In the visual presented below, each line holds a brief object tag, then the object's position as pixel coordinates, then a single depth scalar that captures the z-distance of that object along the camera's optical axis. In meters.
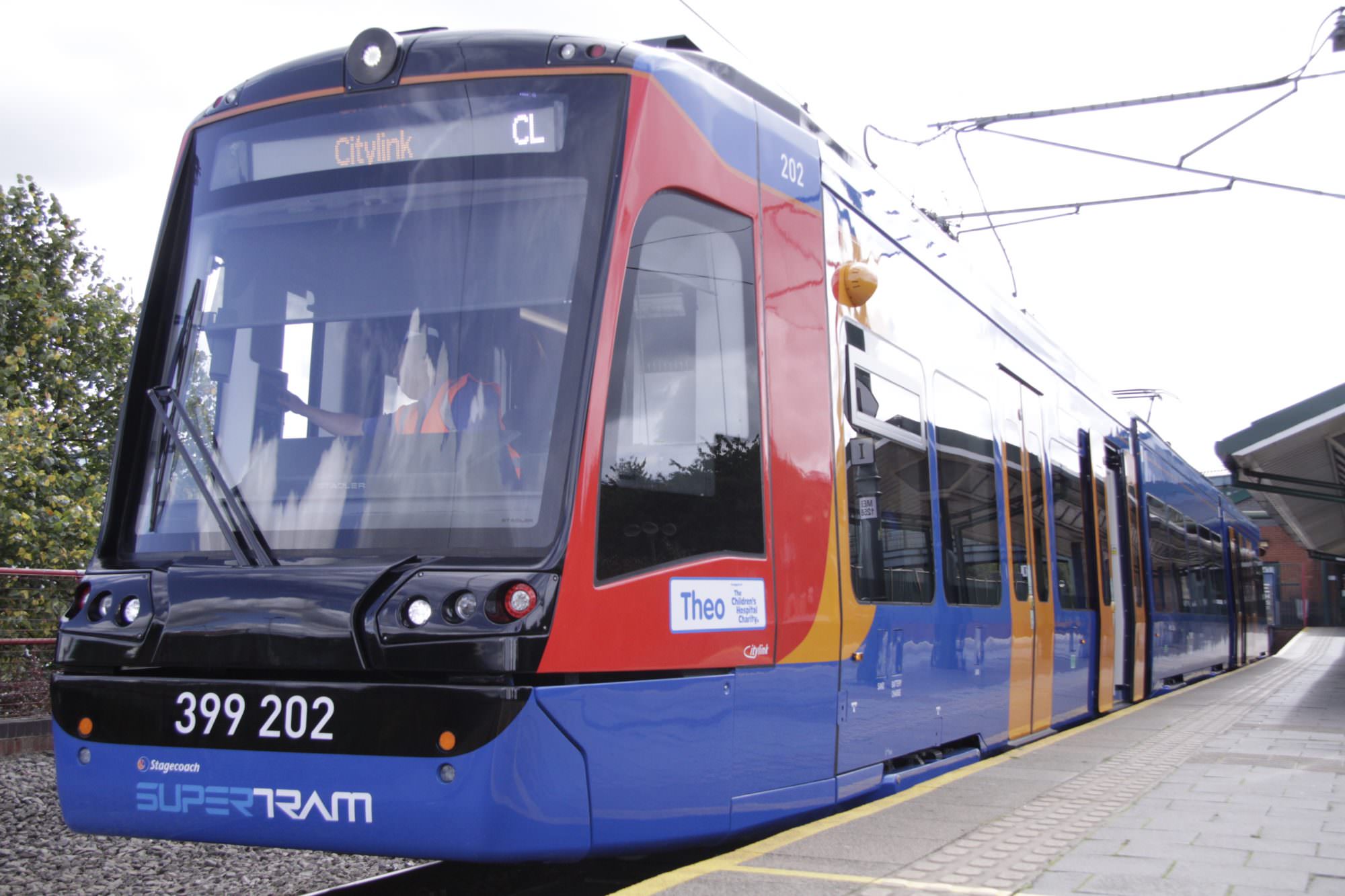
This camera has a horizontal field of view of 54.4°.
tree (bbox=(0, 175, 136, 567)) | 21.69
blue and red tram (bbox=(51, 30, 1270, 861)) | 4.20
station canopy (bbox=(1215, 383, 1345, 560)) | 13.97
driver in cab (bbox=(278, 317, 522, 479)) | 4.53
